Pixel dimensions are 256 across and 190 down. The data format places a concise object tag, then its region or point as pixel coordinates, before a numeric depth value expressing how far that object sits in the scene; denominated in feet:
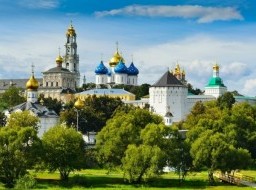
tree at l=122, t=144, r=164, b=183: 170.60
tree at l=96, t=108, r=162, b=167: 188.34
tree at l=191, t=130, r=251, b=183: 177.06
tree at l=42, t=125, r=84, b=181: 174.91
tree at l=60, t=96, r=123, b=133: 273.33
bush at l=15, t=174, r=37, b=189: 157.17
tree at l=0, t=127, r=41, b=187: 166.61
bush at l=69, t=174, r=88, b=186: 170.18
